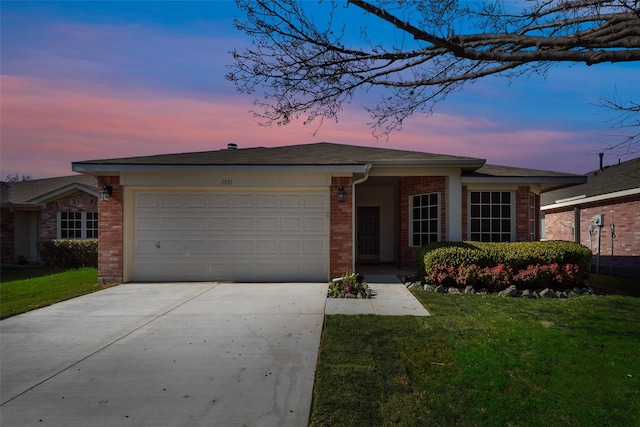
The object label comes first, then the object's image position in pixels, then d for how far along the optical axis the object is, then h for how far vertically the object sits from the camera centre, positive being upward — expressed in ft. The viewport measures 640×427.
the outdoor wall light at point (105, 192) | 32.71 +1.77
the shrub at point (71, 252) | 50.39 -5.17
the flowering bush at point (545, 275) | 29.43 -4.50
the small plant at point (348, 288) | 27.17 -5.32
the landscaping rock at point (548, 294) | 28.30 -5.71
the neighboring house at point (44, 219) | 53.52 -0.93
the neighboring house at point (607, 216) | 43.25 +0.00
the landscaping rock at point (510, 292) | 28.40 -5.64
